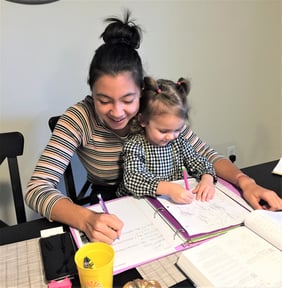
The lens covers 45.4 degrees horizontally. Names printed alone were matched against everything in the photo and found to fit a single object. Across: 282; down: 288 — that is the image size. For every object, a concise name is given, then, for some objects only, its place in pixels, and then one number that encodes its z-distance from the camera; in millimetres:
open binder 822
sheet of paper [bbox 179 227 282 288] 704
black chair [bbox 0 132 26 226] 1230
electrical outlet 2362
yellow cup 663
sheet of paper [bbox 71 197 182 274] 801
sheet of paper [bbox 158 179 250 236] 904
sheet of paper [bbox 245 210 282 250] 819
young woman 967
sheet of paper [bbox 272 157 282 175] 1236
